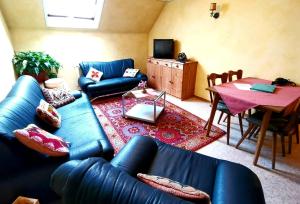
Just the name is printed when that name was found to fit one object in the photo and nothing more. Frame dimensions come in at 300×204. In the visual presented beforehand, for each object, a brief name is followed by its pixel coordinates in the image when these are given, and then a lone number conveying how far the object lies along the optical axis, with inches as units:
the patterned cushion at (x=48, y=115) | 78.0
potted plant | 133.7
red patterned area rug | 100.0
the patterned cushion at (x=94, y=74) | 161.9
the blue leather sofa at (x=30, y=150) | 49.7
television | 172.2
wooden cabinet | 154.3
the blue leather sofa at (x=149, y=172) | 28.0
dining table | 76.0
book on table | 91.6
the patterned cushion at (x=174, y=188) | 33.6
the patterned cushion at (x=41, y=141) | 51.3
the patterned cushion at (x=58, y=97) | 102.8
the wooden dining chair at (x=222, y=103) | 97.2
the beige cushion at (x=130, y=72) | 173.5
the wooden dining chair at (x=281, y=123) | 76.9
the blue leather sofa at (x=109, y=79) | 151.2
